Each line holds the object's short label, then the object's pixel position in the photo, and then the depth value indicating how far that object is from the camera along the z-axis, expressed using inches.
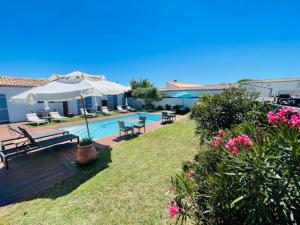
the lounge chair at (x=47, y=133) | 300.7
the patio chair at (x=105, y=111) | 825.9
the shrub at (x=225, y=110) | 196.2
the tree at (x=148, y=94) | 973.8
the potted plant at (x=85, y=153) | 234.8
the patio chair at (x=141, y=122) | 433.4
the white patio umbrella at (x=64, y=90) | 244.2
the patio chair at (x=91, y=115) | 730.9
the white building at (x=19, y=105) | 629.3
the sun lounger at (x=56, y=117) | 652.4
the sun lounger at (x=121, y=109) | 918.4
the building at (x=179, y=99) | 893.2
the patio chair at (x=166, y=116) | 564.7
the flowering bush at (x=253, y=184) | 60.7
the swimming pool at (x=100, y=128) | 516.1
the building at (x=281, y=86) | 928.9
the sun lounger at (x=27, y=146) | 243.9
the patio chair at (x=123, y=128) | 387.6
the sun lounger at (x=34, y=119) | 579.2
